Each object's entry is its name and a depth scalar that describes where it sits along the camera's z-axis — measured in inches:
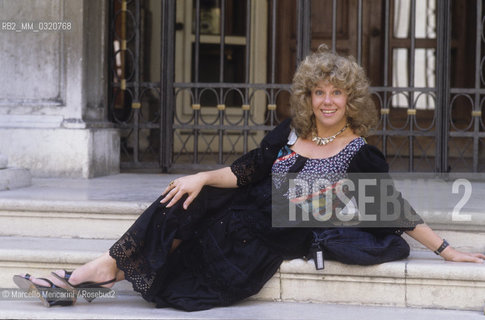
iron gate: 549.0
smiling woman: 241.4
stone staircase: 246.2
